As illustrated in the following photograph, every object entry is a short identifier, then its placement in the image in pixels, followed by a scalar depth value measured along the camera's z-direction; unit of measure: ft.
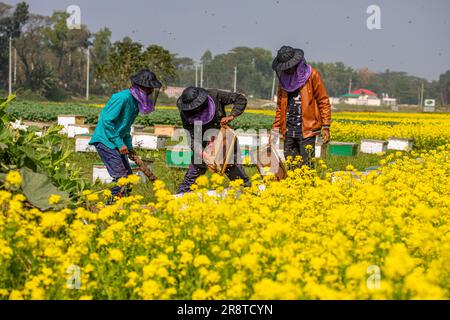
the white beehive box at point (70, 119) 56.39
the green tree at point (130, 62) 134.82
